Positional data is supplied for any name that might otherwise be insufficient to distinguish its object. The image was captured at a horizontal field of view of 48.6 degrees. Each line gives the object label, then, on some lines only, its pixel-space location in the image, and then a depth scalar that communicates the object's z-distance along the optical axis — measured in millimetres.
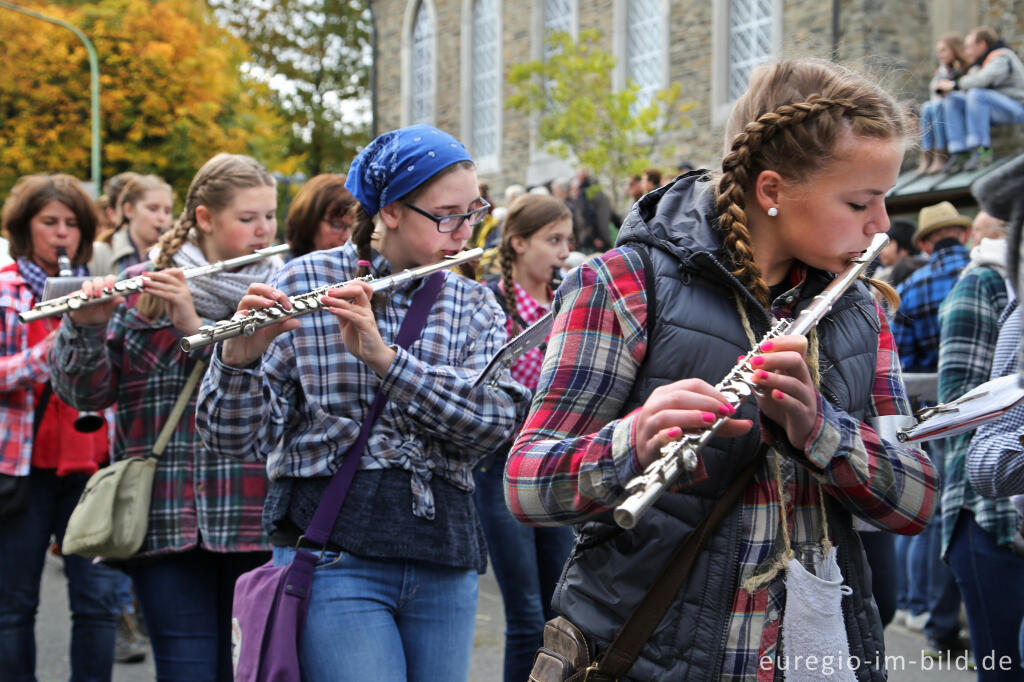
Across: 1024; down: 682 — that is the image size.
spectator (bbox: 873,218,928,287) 7684
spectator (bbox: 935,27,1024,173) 11039
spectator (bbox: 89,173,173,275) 6059
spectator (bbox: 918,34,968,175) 11453
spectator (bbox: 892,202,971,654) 6262
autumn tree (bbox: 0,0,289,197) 23719
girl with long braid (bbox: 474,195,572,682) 4070
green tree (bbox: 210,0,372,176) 32875
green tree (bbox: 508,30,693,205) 14555
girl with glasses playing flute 2596
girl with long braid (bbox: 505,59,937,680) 1856
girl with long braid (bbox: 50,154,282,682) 3355
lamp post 19359
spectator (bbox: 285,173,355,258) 3887
